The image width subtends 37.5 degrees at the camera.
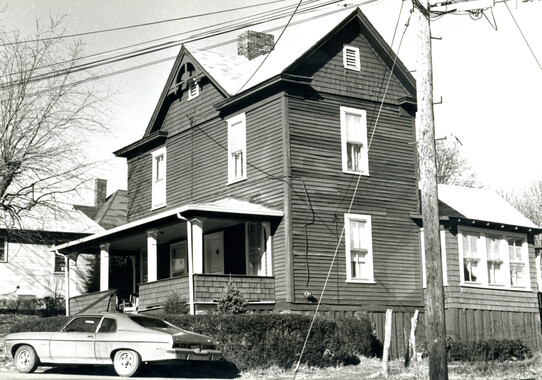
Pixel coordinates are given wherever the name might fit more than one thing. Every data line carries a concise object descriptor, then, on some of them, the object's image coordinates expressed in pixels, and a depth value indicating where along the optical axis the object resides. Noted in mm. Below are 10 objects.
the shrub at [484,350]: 22317
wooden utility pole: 14344
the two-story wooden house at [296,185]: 24219
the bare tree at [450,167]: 62625
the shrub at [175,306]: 22688
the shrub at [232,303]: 22141
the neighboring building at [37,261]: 40438
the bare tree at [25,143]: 31781
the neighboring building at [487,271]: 27312
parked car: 16531
